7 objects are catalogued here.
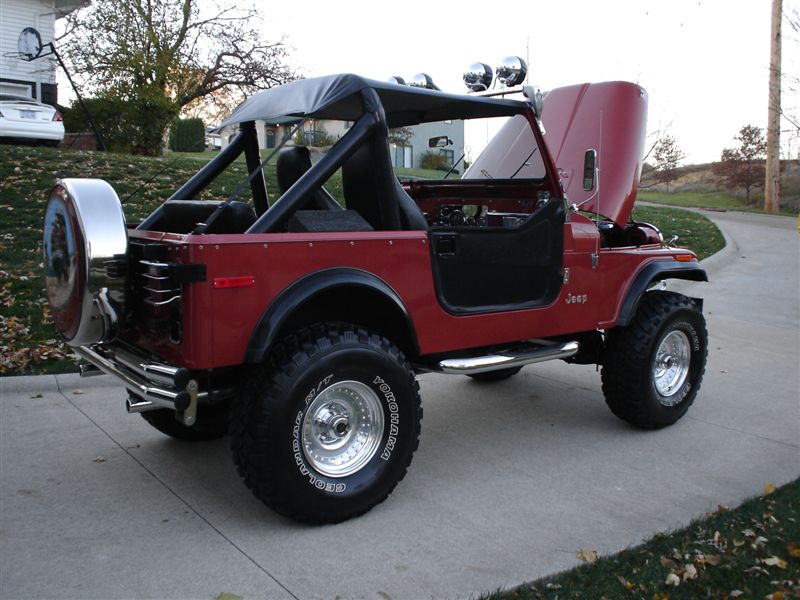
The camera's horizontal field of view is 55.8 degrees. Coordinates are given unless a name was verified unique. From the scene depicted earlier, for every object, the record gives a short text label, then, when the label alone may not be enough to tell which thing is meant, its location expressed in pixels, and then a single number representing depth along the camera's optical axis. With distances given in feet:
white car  51.31
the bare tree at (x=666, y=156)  66.33
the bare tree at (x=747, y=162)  92.99
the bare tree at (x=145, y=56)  63.52
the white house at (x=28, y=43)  74.23
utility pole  71.31
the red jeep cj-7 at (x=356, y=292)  11.21
